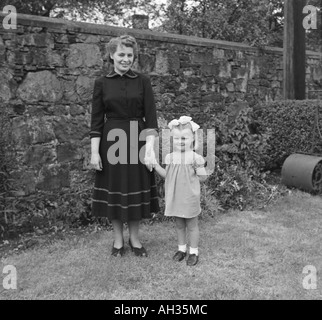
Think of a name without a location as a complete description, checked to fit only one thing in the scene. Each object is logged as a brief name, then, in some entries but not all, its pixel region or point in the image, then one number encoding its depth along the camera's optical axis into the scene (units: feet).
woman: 11.10
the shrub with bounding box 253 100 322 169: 20.81
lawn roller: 18.61
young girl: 11.13
